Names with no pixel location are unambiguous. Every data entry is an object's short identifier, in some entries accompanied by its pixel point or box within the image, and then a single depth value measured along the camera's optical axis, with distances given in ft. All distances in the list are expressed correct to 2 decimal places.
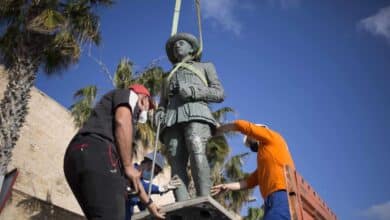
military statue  14.52
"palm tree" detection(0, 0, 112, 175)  31.12
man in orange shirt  11.14
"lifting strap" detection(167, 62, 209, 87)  16.57
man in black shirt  7.45
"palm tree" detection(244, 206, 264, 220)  65.05
